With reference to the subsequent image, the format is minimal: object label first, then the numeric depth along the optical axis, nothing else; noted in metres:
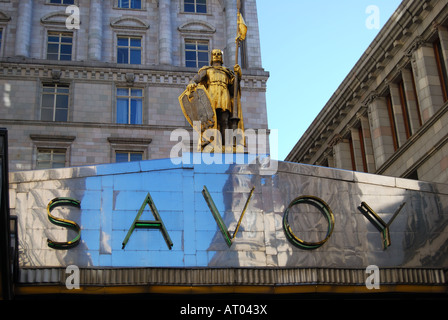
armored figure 26.00
